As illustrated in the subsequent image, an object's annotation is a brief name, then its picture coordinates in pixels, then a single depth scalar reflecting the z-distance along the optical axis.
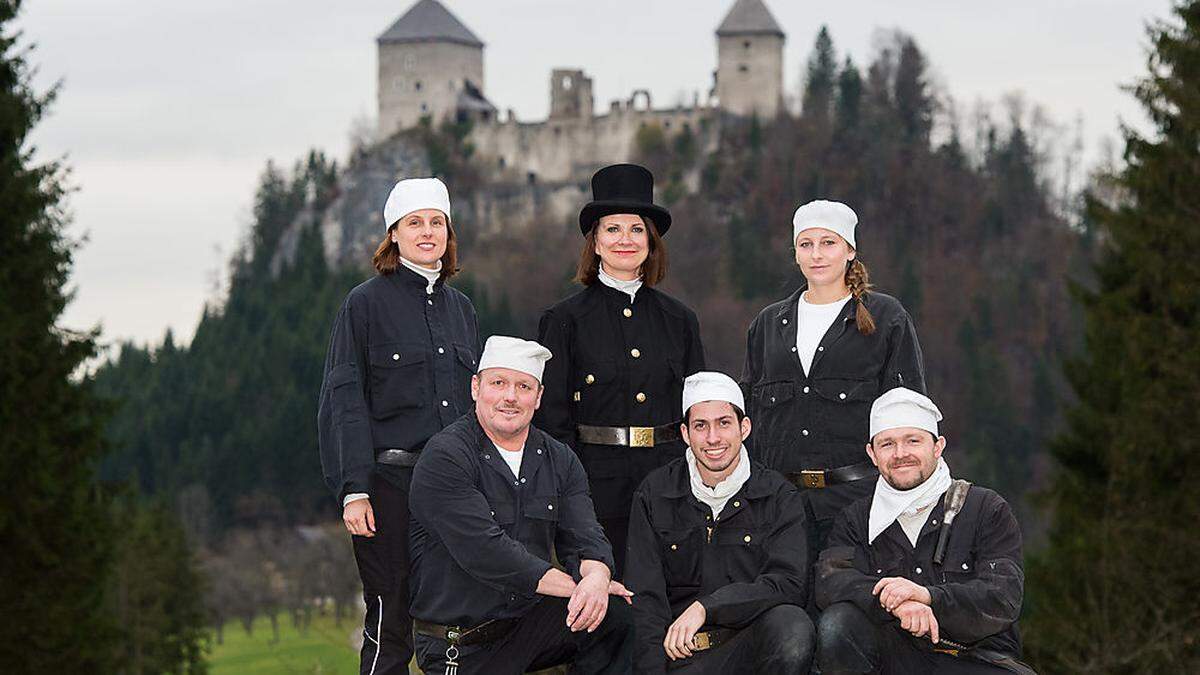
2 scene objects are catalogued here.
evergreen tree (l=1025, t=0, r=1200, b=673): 22.92
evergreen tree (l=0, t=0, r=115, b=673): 24.77
